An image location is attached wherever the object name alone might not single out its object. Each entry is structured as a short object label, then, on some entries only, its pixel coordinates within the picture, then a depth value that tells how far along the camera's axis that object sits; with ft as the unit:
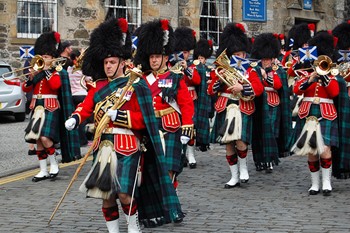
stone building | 76.59
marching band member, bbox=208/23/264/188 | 36.45
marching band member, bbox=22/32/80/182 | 38.40
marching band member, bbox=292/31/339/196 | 34.17
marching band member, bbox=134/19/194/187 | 29.78
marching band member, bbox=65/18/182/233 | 24.71
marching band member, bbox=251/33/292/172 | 39.09
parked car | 64.69
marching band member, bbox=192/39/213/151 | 43.86
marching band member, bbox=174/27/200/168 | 42.45
